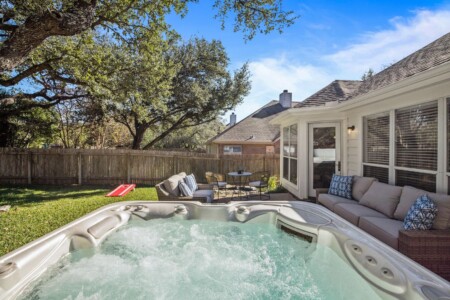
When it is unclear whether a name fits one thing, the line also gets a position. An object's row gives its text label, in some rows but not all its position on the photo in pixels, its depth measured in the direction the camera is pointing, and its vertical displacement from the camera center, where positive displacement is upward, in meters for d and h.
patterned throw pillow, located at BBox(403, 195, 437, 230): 3.00 -0.83
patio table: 7.90 -0.83
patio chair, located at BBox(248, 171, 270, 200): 7.74 -1.21
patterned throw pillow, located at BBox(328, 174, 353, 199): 5.21 -0.82
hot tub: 2.37 -1.38
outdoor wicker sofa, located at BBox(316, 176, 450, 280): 2.75 -1.04
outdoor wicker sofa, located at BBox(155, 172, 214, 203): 5.38 -0.98
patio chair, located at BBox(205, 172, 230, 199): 8.14 -1.14
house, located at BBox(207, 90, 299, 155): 15.66 +0.75
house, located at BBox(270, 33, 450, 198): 3.68 +0.44
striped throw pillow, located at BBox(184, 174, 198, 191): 6.11 -0.85
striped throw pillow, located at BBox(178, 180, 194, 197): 5.53 -0.93
